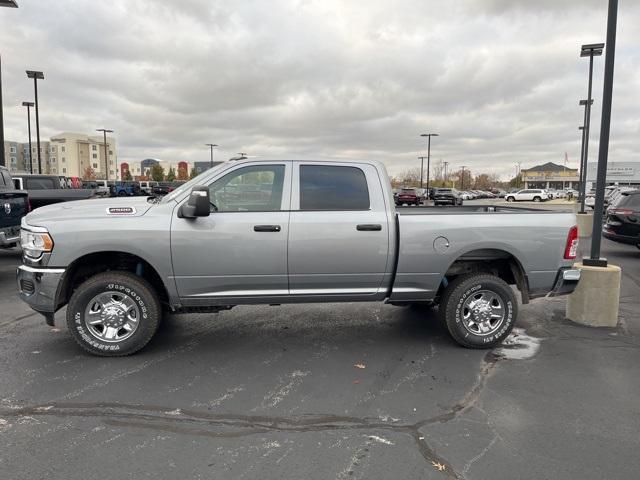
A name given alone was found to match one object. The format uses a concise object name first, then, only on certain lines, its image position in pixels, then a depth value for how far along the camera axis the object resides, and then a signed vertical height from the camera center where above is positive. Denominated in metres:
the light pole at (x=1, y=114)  12.39 +2.26
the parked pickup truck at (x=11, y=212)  8.53 -0.44
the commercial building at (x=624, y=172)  59.25 +3.02
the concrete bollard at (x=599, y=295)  5.84 -1.19
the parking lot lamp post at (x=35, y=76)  29.20 +6.74
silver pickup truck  4.57 -0.58
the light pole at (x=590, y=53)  19.72 +5.85
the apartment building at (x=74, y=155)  134.95 +9.58
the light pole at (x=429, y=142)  56.04 +5.98
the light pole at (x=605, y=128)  6.06 +0.86
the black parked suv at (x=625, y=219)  11.45 -0.54
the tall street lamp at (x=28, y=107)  36.49 +6.20
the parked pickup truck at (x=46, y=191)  12.98 -0.06
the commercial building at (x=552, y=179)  124.87 +4.34
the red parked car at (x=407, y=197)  38.41 -0.27
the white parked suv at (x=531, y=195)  59.94 -0.02
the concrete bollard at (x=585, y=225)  15.99 -0.94
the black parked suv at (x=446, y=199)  38.50 -0.38
